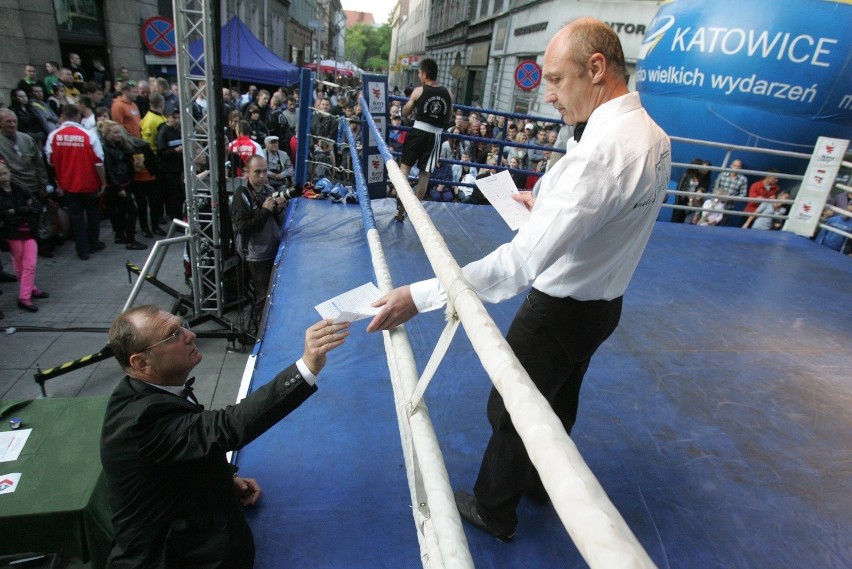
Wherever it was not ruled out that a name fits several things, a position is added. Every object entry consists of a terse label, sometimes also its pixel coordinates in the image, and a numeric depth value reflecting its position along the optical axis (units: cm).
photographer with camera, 479
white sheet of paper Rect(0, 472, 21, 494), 203
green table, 199
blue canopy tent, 1299
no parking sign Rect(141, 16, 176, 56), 841
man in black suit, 141
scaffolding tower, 463
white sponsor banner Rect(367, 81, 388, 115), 516
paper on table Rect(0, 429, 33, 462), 216
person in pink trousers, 485
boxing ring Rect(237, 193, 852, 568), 183
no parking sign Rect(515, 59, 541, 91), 1033
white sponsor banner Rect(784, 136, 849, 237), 612
